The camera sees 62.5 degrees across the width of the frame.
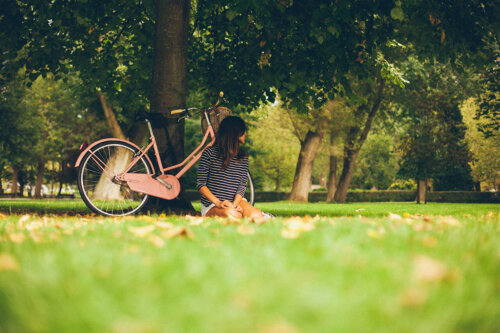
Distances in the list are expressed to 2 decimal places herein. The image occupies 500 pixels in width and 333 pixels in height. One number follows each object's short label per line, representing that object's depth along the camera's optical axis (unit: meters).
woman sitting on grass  5.95
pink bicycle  5.86
